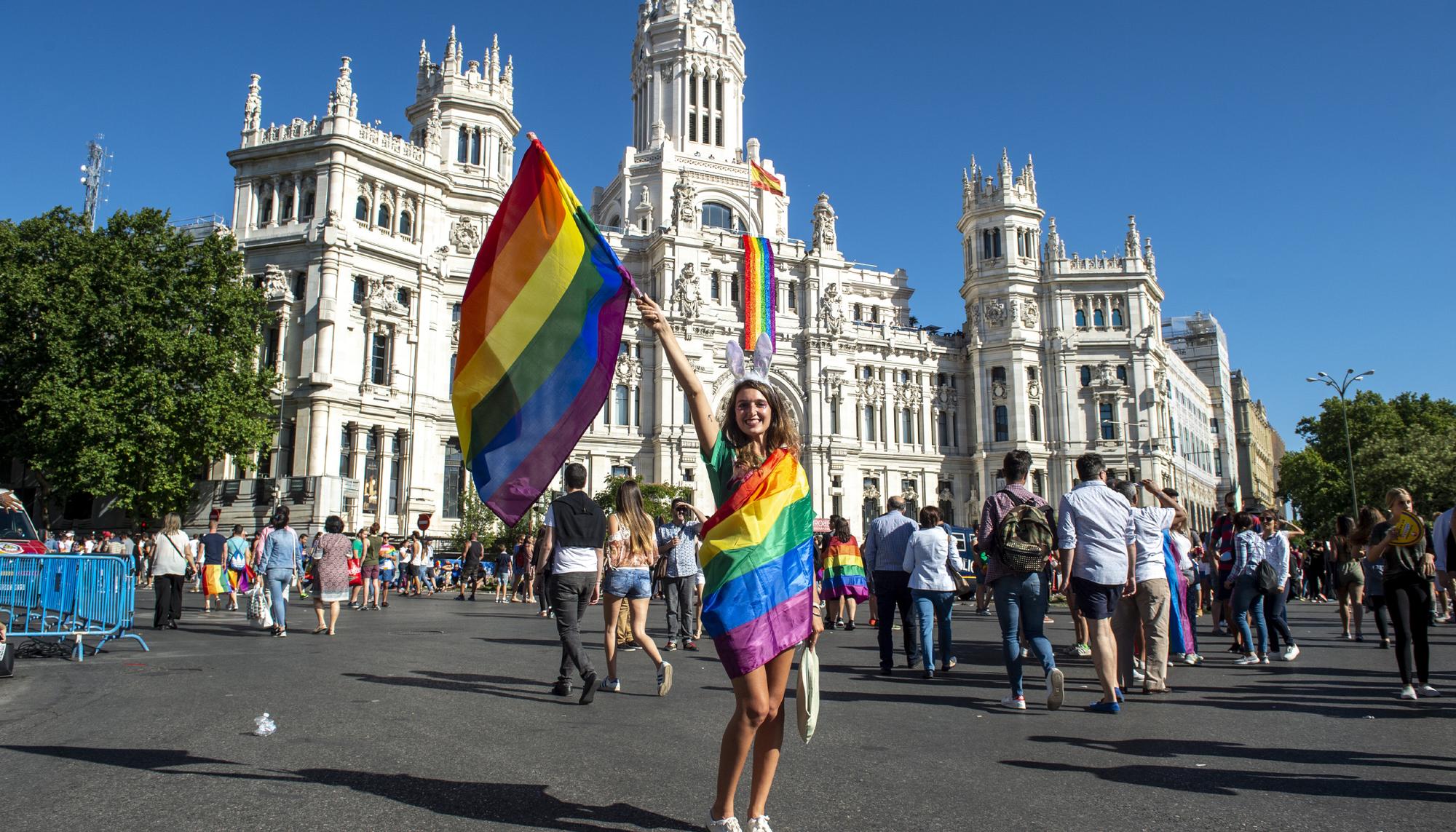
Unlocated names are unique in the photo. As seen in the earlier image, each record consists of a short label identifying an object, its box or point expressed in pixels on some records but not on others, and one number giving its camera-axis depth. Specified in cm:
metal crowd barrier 1062
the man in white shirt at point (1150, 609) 863
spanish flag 5597
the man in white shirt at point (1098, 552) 771
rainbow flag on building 5172
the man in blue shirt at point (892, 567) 1068
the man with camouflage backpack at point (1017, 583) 784
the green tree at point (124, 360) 3272
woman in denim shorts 898
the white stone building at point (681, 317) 4219
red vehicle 1409
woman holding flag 390
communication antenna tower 5191
